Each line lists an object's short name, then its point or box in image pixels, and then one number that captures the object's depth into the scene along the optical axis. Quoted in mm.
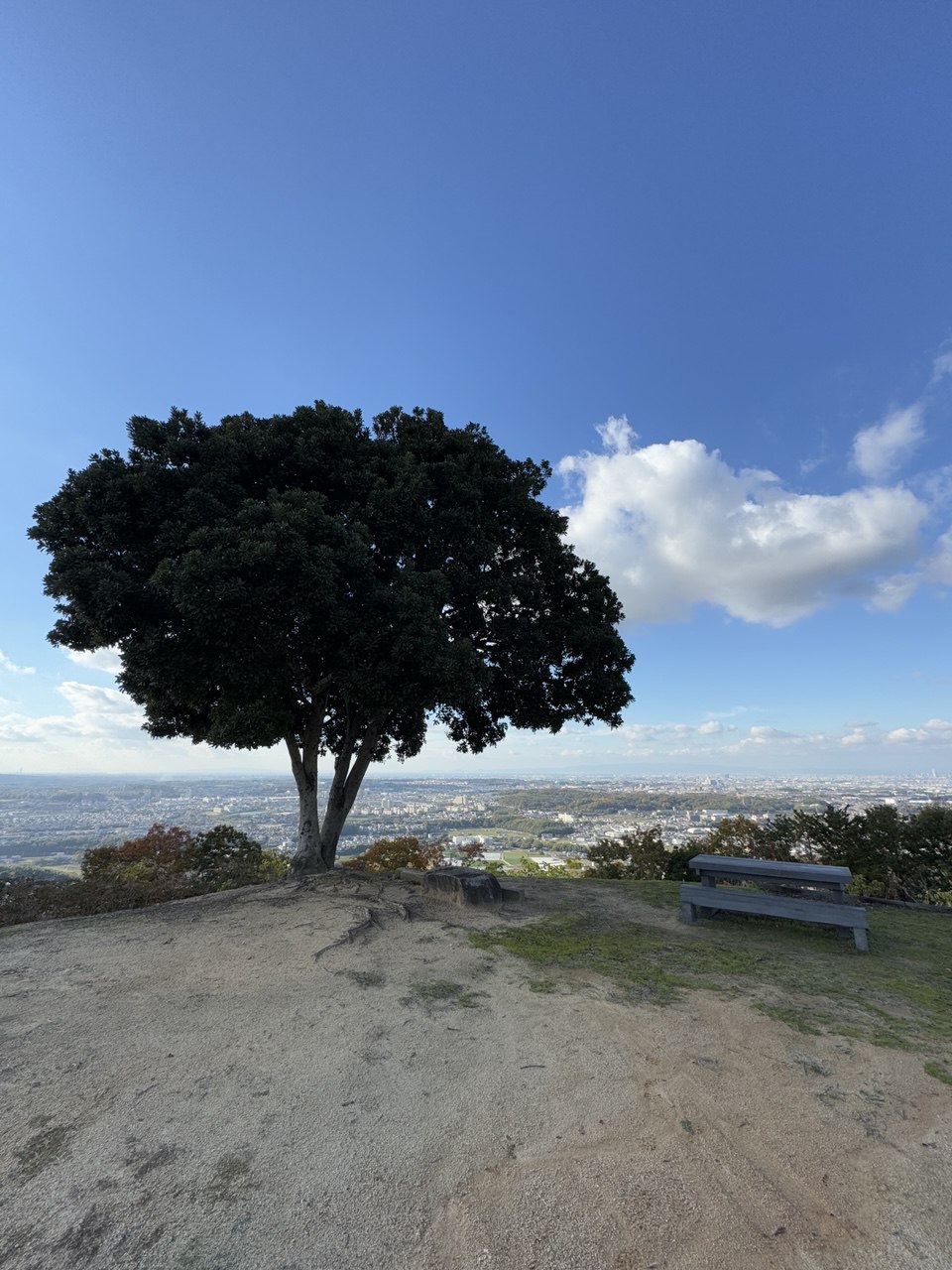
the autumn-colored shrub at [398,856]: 12547
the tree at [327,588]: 7656
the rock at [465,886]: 7652
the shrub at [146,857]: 10016
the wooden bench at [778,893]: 5766
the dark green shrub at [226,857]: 9914
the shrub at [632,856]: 11828
